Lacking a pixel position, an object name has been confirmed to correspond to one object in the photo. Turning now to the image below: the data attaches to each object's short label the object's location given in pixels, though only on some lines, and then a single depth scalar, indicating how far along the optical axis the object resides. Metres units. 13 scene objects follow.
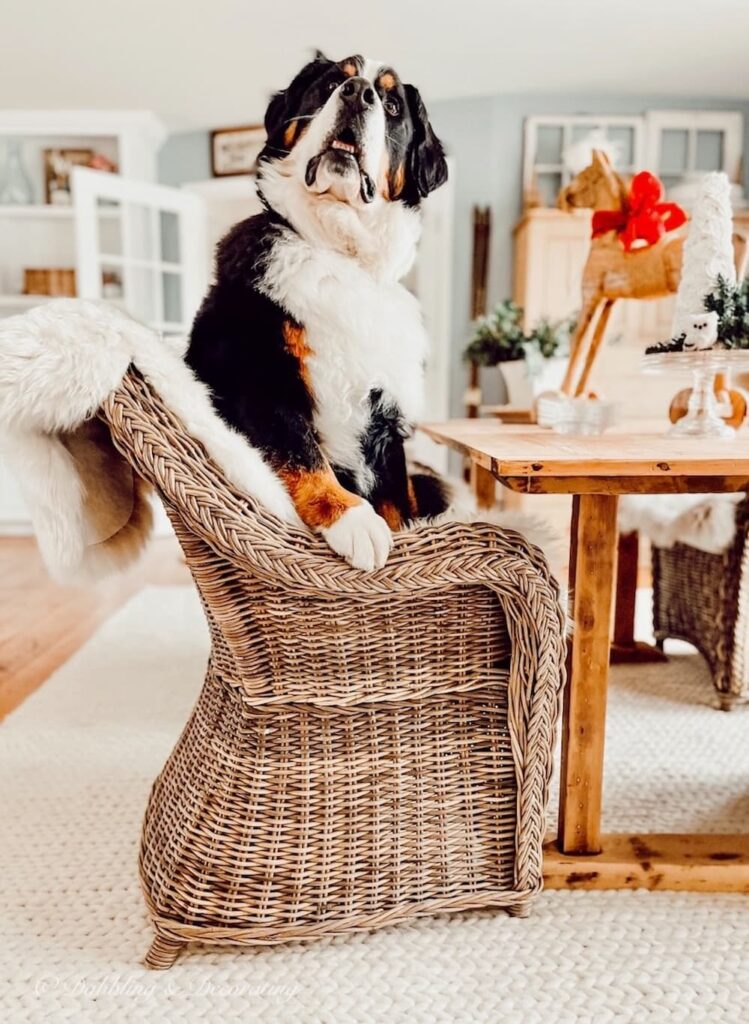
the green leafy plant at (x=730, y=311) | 1.30
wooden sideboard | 3.63
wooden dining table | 0.95
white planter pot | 2.33
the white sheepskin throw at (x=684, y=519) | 1.74
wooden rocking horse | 1.67
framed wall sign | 4.24
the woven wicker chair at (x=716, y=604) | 1.73
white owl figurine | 1.30
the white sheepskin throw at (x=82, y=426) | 0.83
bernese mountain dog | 0.96
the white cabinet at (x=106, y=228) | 3.90
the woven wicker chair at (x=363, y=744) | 0.96
